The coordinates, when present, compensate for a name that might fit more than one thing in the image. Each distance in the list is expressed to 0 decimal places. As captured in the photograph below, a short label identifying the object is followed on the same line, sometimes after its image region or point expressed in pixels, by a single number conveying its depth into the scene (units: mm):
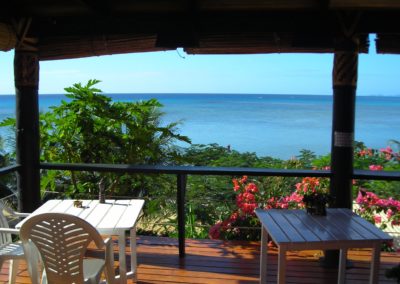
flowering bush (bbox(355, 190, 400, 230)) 4074
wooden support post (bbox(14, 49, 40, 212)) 3766
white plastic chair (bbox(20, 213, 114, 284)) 2270
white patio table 2758
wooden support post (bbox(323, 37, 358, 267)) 3492
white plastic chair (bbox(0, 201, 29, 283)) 2715
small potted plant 2870
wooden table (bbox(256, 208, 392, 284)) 2361
